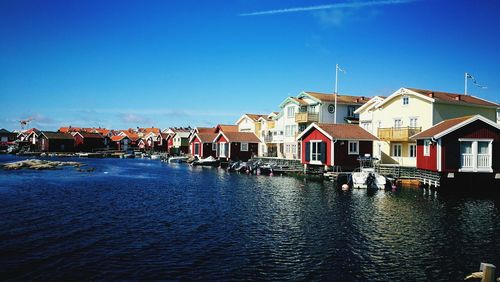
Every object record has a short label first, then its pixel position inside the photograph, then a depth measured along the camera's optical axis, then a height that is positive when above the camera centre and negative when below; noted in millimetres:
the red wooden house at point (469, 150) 38000 +563
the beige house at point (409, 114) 47875 +5301
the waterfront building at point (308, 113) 64625 +6908
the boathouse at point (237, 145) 77188 +1350
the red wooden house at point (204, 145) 85312 +1428
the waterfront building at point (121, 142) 149250 +2966
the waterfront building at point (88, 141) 133500 +2812
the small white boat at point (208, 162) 78875 -2082
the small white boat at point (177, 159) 95438 -1989
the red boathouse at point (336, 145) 50969 +1136
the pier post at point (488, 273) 12359 -3669
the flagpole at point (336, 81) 62594 +11594
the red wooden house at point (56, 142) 126062 +2288
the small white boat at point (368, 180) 41719 -2762
